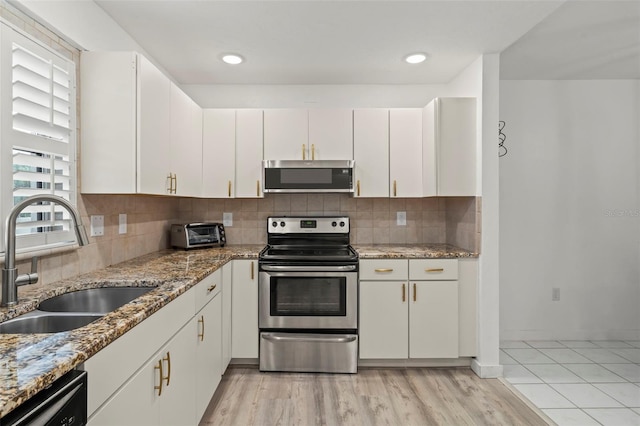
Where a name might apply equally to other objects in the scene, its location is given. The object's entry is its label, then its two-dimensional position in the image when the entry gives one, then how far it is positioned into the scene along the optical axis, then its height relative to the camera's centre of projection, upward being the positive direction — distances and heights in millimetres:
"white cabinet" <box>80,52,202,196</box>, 1855 +501
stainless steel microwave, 2887 +337
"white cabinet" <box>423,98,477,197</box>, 2656 +539
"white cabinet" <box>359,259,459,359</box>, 2639 -760
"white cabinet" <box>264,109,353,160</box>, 2939 +691
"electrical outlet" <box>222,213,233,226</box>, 3252 -40
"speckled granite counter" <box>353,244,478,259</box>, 2631 -285
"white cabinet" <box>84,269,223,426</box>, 1006 -578
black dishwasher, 696 -417
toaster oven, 2859 -174
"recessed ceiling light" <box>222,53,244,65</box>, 2574 +1186
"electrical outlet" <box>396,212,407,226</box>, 3250 -23
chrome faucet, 1236 -106
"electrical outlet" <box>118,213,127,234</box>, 2262 -58
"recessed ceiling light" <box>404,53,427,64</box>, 2592 +1203
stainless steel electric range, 2596 -736
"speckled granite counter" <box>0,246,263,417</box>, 747 -343
